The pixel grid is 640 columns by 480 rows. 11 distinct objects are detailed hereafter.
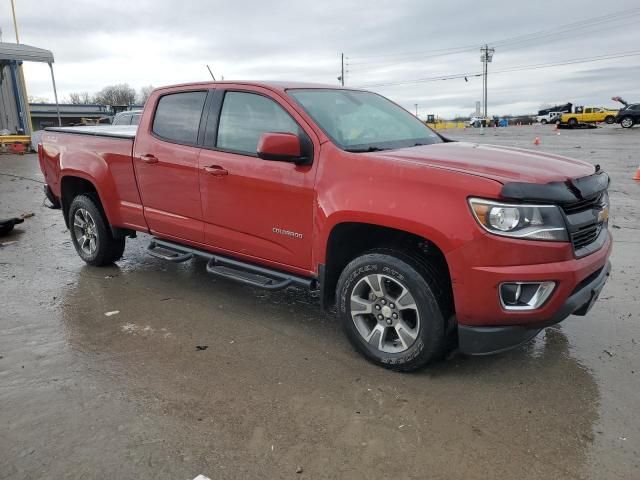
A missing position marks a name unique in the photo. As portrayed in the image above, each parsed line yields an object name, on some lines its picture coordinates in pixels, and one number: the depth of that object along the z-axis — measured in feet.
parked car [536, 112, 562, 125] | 193.33
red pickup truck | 9.67
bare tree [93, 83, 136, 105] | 267.59
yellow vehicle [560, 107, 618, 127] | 145.28
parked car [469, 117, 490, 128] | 187.59
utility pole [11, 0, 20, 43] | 83.43
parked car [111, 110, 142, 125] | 42.14
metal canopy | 67.36
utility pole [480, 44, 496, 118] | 266.12
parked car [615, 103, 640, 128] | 116.06
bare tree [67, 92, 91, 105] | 283.75
